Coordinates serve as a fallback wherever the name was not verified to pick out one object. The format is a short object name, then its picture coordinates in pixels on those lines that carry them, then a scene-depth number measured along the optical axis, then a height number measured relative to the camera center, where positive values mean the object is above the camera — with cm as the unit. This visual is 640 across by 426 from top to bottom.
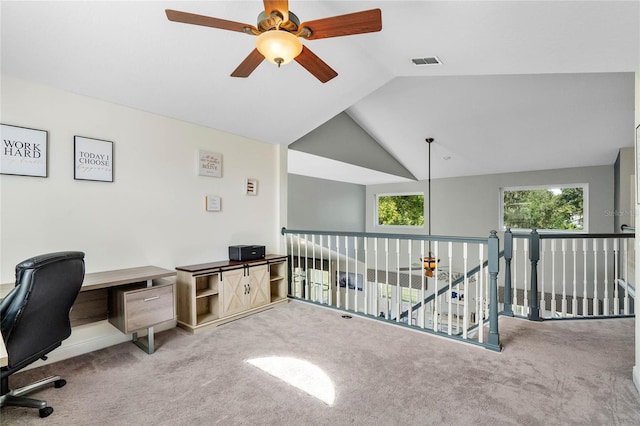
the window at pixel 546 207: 596 +10
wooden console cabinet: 324 -90
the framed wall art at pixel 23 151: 234 +49
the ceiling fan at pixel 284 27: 163 +105
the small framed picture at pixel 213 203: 373 +12
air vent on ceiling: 298 +153
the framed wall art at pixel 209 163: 363 +60
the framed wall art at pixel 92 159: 271 +49
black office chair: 170 -58
